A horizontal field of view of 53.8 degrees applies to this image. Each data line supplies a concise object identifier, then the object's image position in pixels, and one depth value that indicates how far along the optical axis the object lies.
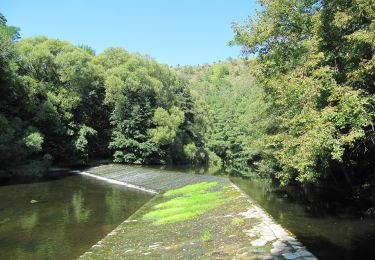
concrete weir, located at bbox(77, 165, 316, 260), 10.70
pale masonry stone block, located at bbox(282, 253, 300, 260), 9.56
